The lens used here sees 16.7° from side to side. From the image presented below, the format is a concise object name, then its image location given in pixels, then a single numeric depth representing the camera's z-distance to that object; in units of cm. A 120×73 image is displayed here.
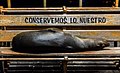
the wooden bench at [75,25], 643
